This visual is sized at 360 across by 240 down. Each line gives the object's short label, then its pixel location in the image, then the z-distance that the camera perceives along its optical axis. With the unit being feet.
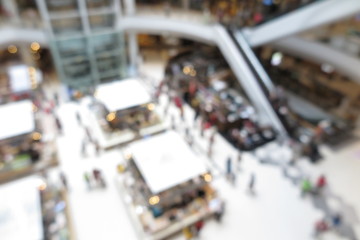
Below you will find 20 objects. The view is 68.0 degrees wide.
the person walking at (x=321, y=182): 33.60
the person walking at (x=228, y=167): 34.99
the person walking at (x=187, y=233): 28.66
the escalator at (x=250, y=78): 42.42
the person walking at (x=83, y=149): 38.27
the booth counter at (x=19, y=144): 35.14
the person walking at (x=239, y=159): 36.52
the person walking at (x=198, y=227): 28.40
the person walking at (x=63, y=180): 32.42
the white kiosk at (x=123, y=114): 41.01
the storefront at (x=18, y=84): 45.50
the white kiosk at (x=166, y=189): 28.63
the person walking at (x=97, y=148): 38.77
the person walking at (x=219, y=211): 29.78
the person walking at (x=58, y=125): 41.55
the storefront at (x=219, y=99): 42.19
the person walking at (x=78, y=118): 43.76
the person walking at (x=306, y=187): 32.91
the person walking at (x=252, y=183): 32.43
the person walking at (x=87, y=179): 32.71
